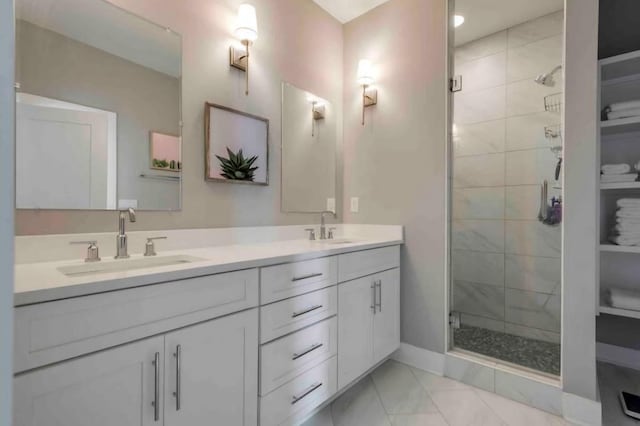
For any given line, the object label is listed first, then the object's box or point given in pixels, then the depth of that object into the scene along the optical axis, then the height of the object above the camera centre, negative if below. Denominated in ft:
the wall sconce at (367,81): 7.45 +3.23
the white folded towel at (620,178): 5.24 +0.63
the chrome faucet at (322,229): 7.08 -0.40
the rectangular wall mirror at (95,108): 3.69 +1.40
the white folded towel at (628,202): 5.39 +0.21
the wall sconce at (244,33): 5.51 +3.26
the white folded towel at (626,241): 5.33 -0.47
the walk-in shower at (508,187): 5.98 +0.61
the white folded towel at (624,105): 5.34 +1.93
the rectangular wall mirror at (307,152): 6.81 +1.44
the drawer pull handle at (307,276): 4.37 -0.97
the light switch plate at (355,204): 7.77 +0.20
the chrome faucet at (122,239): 4.05 -0.38
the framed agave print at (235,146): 5.32 +1.23
